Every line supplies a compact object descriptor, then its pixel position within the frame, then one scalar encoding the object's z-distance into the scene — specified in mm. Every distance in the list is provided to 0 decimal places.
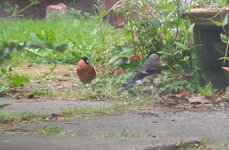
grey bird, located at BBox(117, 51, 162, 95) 9357
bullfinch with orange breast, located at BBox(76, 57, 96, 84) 10508
